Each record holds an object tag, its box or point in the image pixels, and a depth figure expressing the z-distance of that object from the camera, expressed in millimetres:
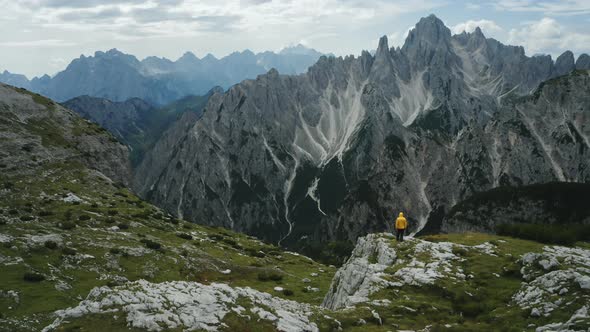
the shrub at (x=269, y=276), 58269
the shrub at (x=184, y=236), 73500
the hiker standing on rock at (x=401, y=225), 51059
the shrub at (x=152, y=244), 59719
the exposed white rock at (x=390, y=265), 39781
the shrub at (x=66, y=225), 59000
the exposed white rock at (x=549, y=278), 32250
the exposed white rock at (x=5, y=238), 50050
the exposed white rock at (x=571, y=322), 27089
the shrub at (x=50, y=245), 51125
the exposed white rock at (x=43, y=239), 51469
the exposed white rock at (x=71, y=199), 71750
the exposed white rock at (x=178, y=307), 26109
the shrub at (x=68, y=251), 51125
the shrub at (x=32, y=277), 43281
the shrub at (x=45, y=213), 62750
